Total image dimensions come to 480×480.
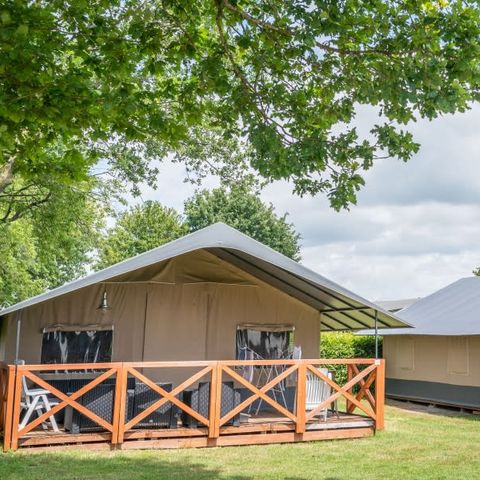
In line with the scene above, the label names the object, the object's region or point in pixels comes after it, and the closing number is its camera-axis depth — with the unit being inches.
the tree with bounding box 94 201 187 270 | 1274.6
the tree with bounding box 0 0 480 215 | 190.4
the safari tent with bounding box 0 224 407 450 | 316.8
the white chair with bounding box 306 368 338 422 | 365.1
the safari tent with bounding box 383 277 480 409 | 546.7
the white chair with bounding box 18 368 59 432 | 308.5
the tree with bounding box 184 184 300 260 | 1245.1
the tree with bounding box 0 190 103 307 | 588.4
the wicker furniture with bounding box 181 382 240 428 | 334.6
